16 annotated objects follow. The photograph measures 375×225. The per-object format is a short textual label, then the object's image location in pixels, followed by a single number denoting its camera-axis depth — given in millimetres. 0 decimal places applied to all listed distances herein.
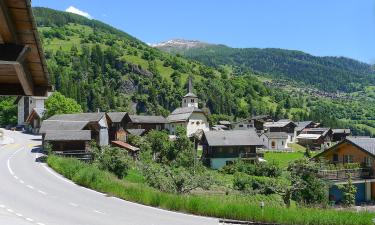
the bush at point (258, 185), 39500
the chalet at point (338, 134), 108556
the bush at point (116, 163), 43250
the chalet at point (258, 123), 109188
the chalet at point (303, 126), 114125
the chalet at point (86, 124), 57359
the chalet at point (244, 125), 106894
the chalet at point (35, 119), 83500
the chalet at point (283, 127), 107081
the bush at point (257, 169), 53688
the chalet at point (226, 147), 63375
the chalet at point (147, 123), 81812
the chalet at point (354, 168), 38312
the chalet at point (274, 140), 92062
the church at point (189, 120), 86875
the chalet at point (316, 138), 101125
